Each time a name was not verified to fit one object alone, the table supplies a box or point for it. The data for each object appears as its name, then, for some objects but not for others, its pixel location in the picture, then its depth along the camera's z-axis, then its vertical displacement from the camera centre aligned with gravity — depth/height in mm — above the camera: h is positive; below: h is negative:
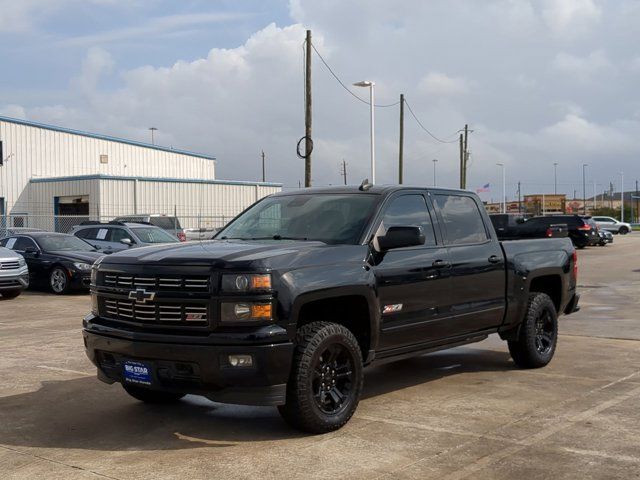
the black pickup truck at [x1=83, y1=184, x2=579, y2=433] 5195 -572
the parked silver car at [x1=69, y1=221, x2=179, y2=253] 19859 -237
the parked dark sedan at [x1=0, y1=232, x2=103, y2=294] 17125 -721
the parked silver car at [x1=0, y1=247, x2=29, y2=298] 15898 -956
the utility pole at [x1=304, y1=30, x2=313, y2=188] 27078 +3904
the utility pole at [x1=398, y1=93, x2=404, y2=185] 42750 +4609
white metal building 37875 +2167
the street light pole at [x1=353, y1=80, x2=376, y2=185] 32656 +3753
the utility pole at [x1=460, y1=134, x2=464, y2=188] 58469 +4293
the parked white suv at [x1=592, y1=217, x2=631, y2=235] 64706 -240
